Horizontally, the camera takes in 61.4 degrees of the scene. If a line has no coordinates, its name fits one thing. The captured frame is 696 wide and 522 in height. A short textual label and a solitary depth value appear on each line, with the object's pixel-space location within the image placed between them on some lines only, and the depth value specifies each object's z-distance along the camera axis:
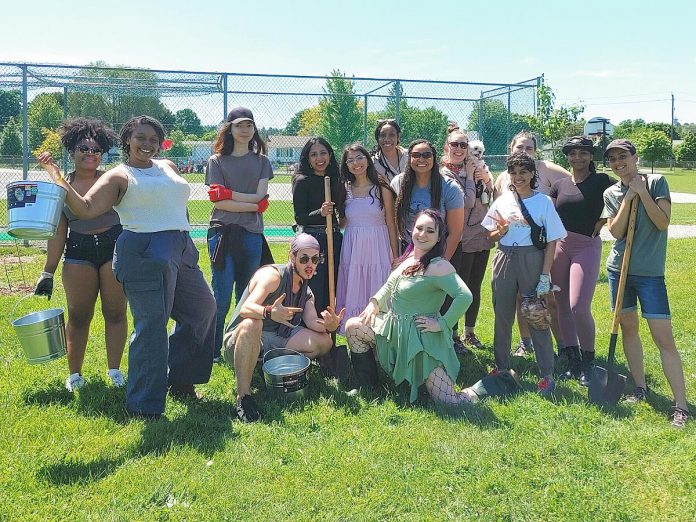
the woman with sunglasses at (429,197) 4.66
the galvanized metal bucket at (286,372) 4.06
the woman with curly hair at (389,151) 5.28
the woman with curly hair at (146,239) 3.57
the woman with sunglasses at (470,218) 5.11
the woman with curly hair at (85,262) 4.20
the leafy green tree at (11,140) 13.85
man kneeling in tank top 3.95
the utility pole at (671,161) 54.39
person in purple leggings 4.58
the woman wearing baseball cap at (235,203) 4.81
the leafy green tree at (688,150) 55.84
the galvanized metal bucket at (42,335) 4.04
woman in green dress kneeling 4.05
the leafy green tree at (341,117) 11.70
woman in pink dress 4.72
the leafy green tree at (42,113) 13.60
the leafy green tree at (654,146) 52.69
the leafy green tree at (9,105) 16.78
